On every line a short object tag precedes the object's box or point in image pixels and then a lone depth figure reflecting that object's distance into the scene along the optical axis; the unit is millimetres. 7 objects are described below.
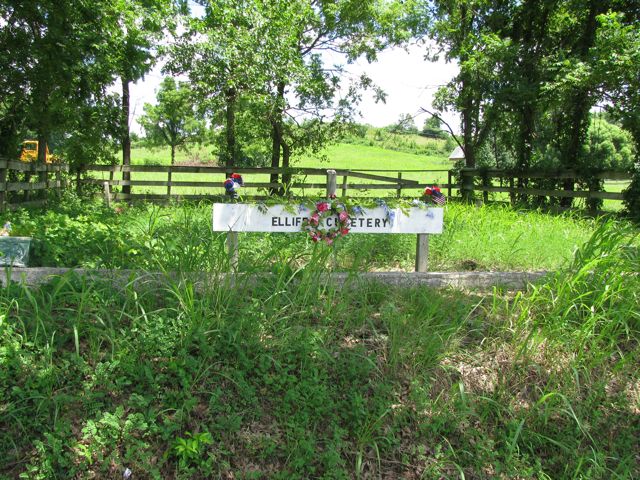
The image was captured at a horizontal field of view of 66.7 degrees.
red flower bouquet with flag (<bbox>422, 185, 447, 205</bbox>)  4993
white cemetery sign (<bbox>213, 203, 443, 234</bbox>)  4332
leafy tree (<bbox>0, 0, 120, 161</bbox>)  9977
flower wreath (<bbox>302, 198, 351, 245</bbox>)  4406
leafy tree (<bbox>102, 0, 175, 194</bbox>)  11898
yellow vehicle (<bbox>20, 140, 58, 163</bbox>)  14125
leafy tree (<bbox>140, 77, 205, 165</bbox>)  28562
